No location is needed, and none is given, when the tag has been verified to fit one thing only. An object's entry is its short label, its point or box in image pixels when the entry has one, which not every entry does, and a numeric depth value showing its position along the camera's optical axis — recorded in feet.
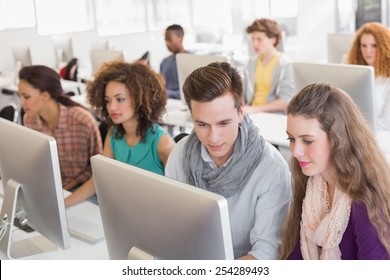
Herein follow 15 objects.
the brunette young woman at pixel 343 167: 4.38
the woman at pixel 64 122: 8.27
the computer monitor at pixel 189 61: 10.95
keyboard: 6.04
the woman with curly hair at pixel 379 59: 9.99
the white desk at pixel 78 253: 5.70
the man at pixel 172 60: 15.05
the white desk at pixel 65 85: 17.31
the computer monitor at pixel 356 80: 8.22
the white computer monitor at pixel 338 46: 13.23
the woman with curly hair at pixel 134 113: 7.26
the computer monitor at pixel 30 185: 4.95
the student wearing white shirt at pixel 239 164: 4.98
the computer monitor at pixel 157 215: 3.35
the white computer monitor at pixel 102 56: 14.90
